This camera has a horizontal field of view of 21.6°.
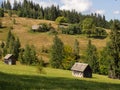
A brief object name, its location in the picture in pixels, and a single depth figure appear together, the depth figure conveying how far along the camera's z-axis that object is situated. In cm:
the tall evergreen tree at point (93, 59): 12006
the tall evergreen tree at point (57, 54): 12481
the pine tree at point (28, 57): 12438
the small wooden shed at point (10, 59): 11373
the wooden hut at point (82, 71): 8825
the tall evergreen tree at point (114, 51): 8941
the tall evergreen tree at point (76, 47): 15935
